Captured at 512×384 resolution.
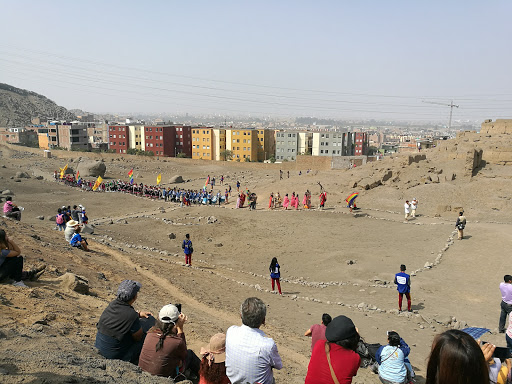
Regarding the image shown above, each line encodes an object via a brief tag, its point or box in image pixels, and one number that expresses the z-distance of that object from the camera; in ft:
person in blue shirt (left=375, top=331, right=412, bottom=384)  20.93
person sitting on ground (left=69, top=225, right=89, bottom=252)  50.83
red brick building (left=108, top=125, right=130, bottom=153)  354.13
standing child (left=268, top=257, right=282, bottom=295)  46.68
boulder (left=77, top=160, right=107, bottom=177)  200.03
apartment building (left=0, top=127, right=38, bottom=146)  366.02
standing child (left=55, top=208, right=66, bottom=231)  63.54
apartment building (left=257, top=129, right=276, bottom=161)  351.46
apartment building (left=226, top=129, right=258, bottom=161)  333.21
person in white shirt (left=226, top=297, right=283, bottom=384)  14.87
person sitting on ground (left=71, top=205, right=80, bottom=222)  71.93
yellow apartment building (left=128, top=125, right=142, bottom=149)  345.51
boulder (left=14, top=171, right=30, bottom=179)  157.43
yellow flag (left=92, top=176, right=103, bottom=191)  134.41
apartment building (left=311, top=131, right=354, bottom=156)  356.59
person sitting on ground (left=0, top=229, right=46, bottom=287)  26.13
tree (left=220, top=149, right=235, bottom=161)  330.89
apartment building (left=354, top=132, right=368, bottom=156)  411.95
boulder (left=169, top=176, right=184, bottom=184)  200.03
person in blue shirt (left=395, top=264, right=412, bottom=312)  40.16
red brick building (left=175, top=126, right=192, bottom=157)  344.08
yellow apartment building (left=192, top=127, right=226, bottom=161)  338.75
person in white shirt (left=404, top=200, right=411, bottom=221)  82.00
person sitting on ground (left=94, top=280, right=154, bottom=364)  18.60
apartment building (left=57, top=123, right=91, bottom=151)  334.24
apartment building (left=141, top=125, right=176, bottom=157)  334.85
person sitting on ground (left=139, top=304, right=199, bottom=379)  16.99
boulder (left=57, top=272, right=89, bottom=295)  31.17
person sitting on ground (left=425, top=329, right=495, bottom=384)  10.00
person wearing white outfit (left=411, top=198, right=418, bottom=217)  83.87
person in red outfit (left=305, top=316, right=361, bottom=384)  13.83
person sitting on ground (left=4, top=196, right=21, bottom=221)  59.54
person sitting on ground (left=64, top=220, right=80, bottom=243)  52.01
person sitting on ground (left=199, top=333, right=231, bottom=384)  16.06
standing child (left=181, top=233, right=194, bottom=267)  55.83
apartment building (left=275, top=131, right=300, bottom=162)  356.18
